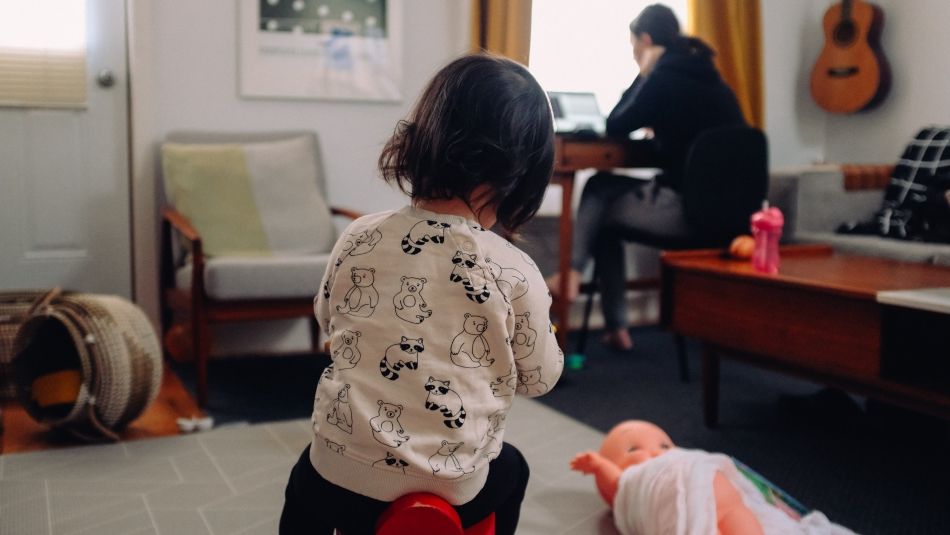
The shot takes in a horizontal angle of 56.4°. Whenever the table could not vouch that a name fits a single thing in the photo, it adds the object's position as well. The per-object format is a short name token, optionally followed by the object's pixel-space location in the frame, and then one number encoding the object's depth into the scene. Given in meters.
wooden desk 2.94
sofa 3.37
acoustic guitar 3.96
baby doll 1.42
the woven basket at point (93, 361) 2.12
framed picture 3.18
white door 2.98
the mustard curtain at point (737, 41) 3.99
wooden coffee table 1.80
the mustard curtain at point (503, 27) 3.44
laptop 3.35
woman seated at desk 2.98
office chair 2.85
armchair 2.52
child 0.93
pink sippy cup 2.20
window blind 2.92
